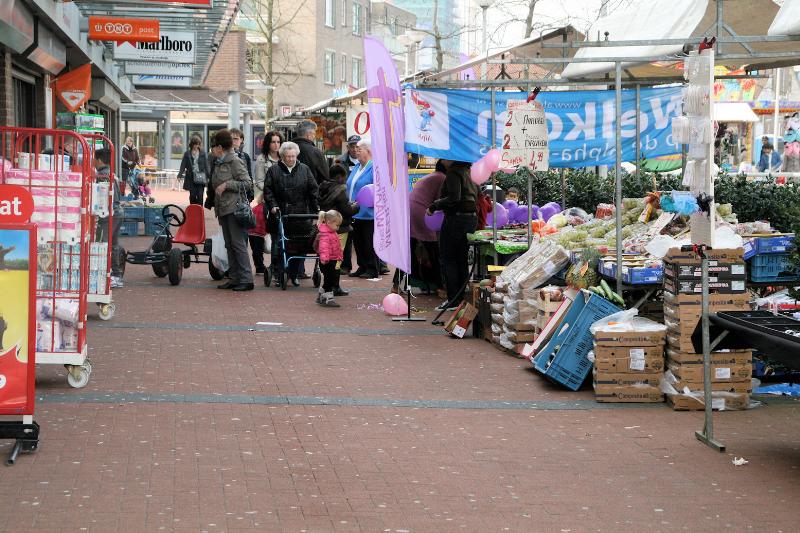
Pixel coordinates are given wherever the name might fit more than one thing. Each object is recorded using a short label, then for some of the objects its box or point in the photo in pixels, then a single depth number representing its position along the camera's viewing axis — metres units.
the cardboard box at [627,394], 8.48
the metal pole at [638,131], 12.58
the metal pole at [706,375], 7.16
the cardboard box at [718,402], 8.21
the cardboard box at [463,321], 11.59
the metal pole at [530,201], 12.12
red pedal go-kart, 15.50
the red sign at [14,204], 6.73
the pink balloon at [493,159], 11.89
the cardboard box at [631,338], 8.45
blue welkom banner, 12.10
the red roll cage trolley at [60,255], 8.30
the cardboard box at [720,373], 8.20
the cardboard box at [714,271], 8.06
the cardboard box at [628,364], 8.46
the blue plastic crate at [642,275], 9.32
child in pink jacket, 13.52
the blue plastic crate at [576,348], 8.89
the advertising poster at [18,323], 6.54
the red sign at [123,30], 16.58
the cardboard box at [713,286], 8.07
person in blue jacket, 16.73
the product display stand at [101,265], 11.11
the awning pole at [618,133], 9.66
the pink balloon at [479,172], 12.01
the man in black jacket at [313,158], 16.44
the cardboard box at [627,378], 8.48
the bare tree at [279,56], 54.50
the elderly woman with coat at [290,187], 15.15
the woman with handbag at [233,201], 14.73
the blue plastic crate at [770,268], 9.36
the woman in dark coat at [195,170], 22.90
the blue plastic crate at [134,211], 22.93
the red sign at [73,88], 19.77
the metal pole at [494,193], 12.32
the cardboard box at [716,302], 8.08
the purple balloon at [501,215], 14.30
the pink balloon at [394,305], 12.96
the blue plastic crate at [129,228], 23.17
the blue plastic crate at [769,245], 9.28
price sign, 11.11
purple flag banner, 11.77
